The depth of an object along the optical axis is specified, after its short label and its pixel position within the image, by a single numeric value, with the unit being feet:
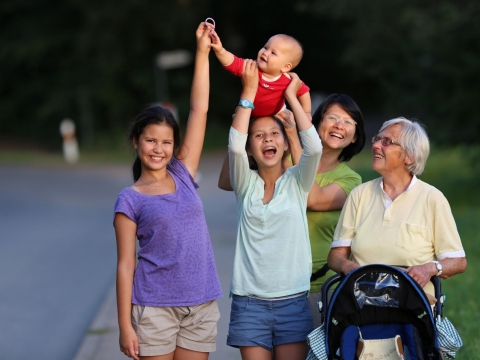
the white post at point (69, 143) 181.27
